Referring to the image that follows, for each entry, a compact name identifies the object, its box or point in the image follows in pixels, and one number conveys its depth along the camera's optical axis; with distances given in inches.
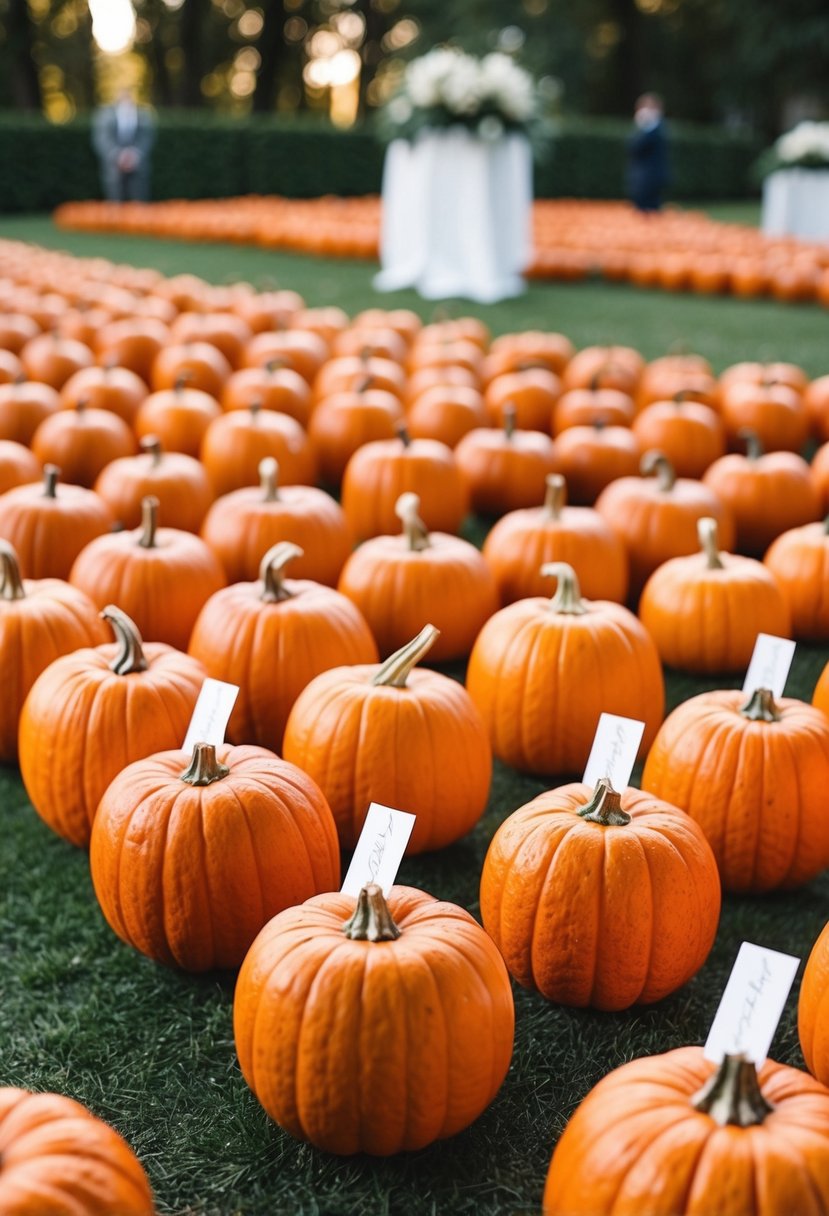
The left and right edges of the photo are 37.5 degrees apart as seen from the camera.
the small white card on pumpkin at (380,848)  72.9
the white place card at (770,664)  98.3
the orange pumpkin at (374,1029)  68.6
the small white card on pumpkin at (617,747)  86.2
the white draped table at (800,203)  633.0
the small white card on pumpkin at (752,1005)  59.6
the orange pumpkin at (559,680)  116.3
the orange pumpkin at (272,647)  118.3
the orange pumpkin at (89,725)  103.1
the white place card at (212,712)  89.5
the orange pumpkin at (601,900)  82.4
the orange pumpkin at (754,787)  97.3
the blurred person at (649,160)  664.4
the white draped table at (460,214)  447.2
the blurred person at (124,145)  768.3
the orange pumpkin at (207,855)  86.2
